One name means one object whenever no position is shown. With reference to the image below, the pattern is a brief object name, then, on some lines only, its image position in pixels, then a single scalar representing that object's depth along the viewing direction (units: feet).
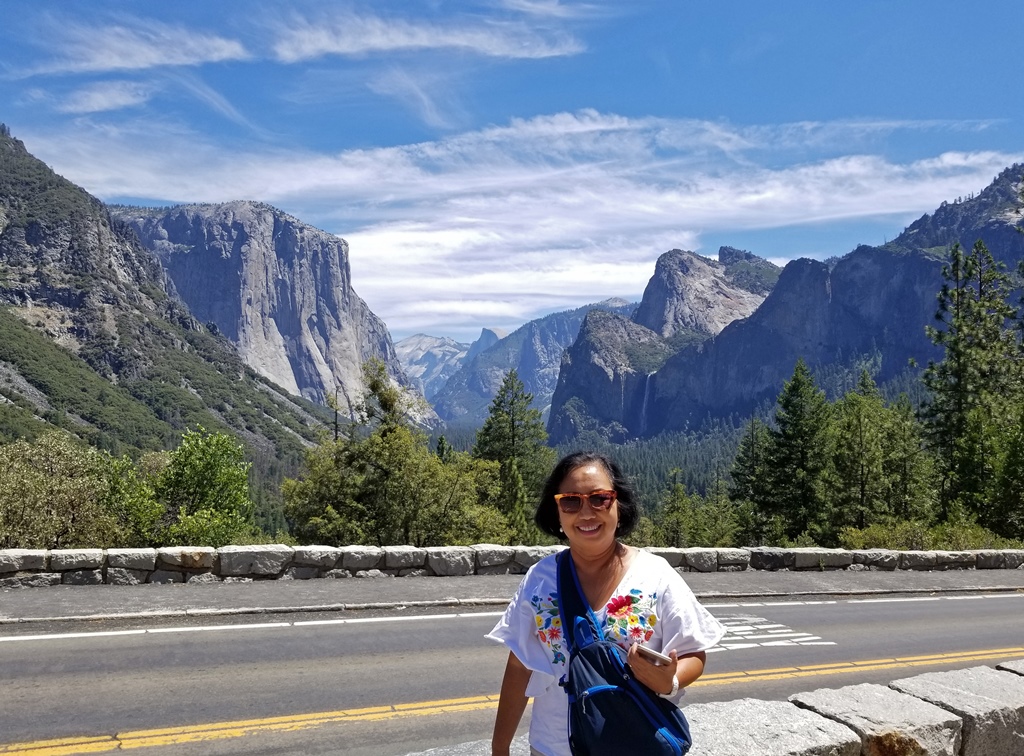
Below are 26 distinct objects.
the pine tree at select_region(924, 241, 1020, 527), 121.49
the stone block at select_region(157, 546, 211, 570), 37.86
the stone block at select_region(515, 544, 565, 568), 45.93
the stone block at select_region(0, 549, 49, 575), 35.19
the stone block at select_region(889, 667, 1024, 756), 14.08
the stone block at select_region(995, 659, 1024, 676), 16.70
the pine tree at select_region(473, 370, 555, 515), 170.30
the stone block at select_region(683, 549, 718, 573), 50.72
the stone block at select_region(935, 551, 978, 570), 59.00
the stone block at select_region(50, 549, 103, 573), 36.11
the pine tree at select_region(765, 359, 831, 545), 130.82
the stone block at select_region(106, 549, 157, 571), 37.06
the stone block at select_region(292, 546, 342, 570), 40.93
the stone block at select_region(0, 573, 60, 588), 35.22
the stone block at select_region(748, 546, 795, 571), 53.47
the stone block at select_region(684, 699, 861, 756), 12.01
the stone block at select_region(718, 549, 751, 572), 52.01
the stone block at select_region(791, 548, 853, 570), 54.85
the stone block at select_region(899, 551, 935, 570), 57.88
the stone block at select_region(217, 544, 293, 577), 38.97
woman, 9.61
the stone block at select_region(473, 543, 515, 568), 45.21
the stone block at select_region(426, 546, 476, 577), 43.88
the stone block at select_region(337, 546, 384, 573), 41.93
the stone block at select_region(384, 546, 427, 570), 42.93
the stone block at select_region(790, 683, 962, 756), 13.12
